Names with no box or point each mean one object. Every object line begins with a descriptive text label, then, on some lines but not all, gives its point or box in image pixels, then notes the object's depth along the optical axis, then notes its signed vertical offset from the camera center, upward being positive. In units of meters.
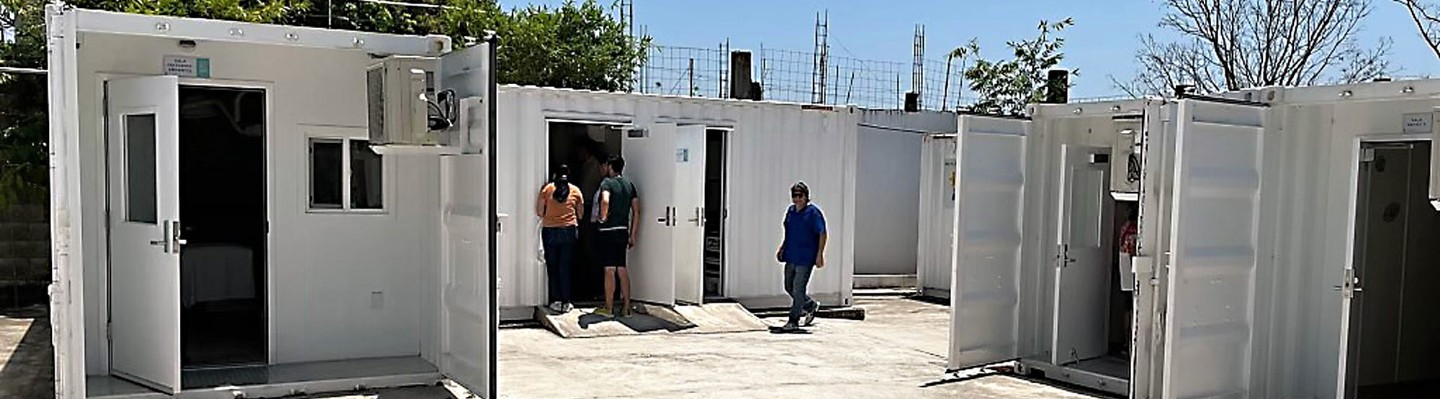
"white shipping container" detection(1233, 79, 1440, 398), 6.45 -0.38
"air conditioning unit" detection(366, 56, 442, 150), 6.36 +0.23
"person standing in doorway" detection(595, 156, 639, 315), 9.97 -0.63
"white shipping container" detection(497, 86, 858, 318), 9.94 -0.25
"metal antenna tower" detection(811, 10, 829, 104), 17.17 +1.20
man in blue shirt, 9.92 -0.82
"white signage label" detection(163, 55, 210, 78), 6.73 +0.44
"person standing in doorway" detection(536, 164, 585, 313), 9.78 -0.66
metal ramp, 9.57 -1.51
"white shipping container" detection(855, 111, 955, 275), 15.60 -0.55
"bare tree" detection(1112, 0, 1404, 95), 24.16 +2.49
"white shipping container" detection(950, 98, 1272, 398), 6.36 -0.58
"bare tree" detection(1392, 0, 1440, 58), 21.23 +2.73
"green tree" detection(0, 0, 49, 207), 10.48 -0.02
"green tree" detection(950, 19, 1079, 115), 17.50 +1.25
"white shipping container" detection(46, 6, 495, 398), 6.10 -0.51
